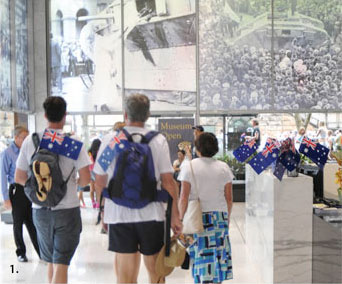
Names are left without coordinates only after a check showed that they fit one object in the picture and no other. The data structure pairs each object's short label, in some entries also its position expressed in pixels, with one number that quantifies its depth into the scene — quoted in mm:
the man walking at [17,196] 5238
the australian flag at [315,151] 4262
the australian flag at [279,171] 4059
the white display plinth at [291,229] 4039
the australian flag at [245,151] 5047
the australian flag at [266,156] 4250
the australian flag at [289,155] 4086
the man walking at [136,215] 2875
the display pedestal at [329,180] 5867
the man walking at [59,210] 3266
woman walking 3633
